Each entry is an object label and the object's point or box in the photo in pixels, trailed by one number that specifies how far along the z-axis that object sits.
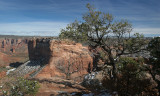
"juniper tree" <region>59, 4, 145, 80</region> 10.66
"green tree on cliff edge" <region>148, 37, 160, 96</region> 8.28
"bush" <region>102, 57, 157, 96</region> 9.79
